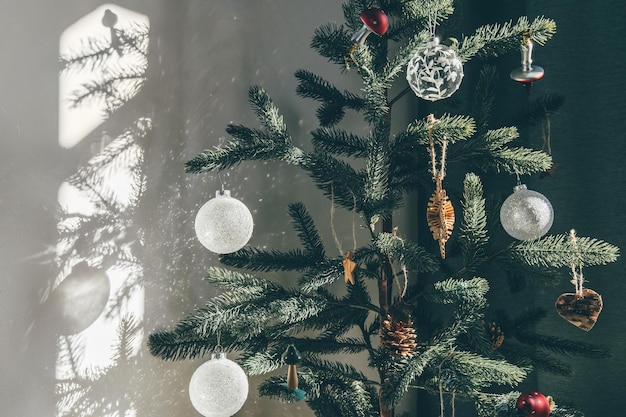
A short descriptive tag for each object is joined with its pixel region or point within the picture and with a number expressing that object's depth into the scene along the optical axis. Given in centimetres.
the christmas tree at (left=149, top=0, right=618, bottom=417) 112
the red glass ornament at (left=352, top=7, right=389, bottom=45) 111
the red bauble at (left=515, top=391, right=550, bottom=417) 106
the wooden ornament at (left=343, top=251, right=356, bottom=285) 119
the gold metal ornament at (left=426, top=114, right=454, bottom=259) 117
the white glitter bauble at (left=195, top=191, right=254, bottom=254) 118
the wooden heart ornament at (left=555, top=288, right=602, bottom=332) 124
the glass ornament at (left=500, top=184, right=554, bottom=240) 122
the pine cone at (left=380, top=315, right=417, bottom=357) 116
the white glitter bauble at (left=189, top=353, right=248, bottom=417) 114
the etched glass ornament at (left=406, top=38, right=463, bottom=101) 113
